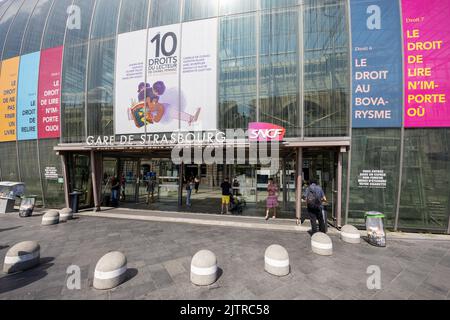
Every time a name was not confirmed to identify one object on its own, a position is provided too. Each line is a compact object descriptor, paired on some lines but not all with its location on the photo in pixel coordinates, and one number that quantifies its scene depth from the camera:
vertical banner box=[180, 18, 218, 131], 9.66
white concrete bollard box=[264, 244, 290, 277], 4.35
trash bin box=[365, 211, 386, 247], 6.17
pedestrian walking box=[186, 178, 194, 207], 12.10
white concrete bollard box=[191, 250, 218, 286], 4.01
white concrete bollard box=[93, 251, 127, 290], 3.86
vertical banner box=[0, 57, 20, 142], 12.83
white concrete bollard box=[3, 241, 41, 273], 4.53
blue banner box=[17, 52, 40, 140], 12.29
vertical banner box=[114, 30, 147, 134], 10.52
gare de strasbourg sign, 7.83
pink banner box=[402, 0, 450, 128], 7.61
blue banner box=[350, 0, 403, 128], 7.95
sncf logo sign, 7.75
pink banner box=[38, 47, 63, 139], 11.80
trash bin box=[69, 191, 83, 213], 10.61
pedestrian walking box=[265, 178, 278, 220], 9.09
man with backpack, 6.72
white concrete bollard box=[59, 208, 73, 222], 9.02
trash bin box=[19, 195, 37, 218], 9.99
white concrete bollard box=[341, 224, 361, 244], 6.41
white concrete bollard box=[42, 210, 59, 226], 8.38
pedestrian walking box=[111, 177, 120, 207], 12.27
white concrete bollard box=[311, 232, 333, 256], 5.48
